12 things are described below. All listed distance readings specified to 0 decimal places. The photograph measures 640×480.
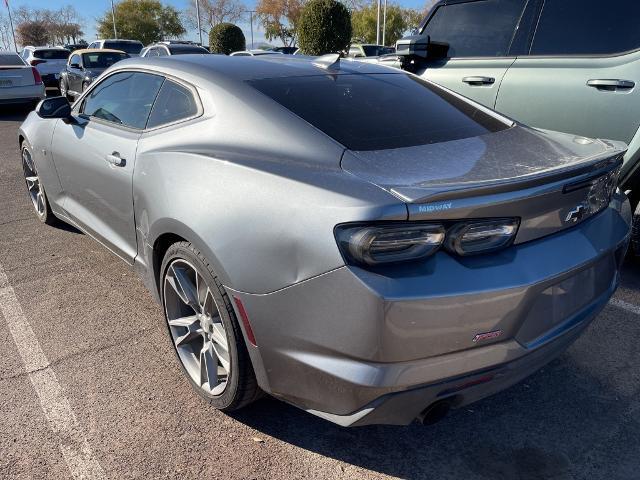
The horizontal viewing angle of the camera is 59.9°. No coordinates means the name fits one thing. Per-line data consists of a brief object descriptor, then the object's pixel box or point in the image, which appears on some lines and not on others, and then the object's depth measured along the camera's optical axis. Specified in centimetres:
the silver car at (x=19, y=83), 1242
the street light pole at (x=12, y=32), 6581
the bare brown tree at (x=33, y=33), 7425
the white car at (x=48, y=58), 2075
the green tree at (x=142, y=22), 6650
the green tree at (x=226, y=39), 2686
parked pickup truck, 367
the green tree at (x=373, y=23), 6575
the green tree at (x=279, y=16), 6802
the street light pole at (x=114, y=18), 6175
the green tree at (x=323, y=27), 1927
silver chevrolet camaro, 178
